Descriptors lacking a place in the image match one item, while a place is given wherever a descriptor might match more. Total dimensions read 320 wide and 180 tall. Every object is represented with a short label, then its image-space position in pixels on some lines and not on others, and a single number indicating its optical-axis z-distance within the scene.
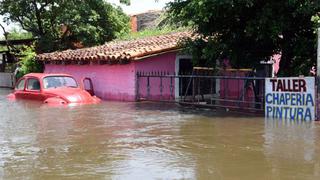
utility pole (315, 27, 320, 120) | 12.23
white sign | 12.39
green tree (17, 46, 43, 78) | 26.31
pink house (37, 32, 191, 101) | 19.08
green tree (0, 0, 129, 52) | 27.17
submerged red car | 17.08
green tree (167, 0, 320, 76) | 14.16
